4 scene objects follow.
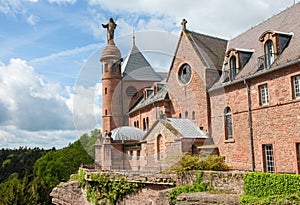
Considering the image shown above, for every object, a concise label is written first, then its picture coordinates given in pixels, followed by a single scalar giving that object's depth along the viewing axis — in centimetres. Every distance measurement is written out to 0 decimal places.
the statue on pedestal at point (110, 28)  4322
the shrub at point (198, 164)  1706
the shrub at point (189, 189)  1564
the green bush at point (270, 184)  1247
